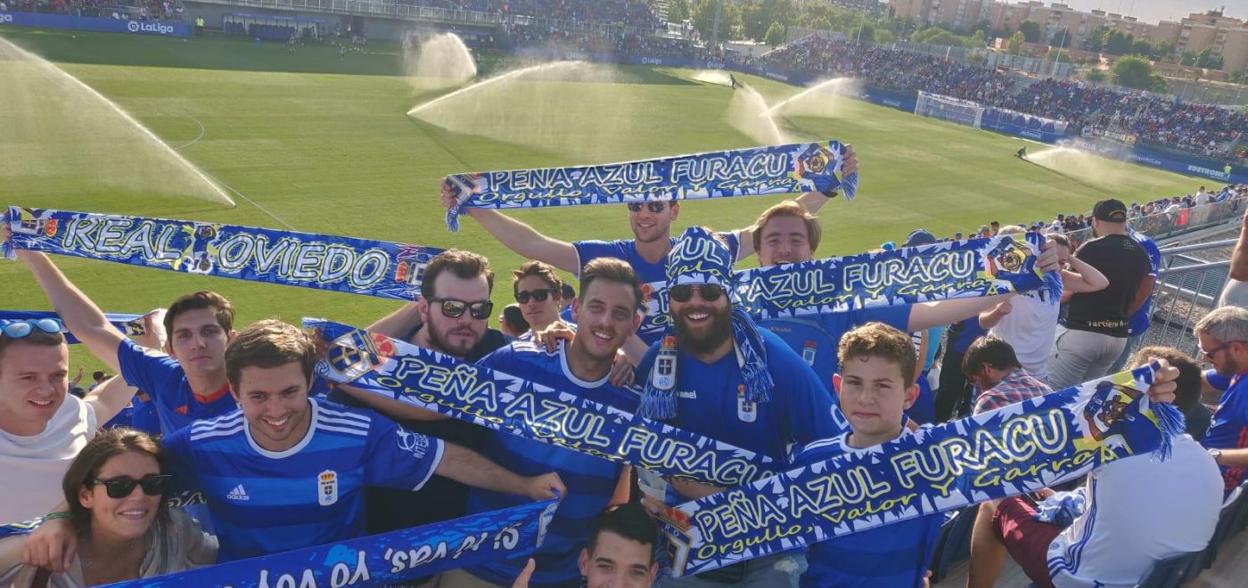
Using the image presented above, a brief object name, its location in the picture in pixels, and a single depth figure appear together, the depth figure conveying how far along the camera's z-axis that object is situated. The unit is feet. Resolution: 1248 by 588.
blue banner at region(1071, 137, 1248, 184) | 131.44
